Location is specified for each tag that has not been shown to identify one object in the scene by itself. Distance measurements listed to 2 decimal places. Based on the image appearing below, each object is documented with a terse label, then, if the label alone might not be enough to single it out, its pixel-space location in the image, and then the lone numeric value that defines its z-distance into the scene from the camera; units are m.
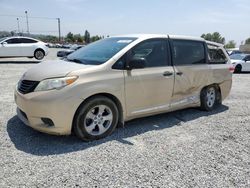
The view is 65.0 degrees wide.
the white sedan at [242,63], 11.61
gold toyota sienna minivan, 2.77
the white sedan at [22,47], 12.09
